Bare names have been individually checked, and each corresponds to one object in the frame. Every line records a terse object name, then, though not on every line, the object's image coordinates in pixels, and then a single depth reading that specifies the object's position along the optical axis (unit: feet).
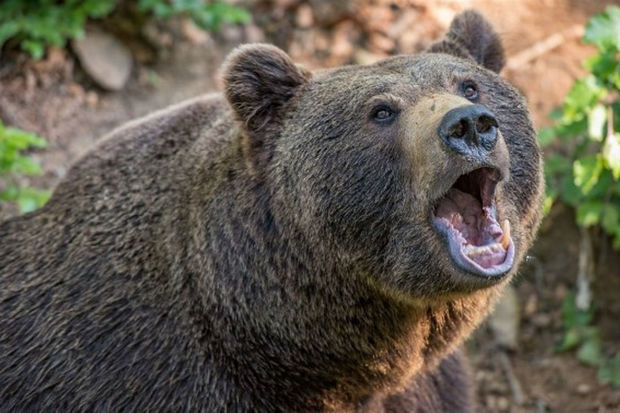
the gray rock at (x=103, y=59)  58.49
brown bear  30.07
